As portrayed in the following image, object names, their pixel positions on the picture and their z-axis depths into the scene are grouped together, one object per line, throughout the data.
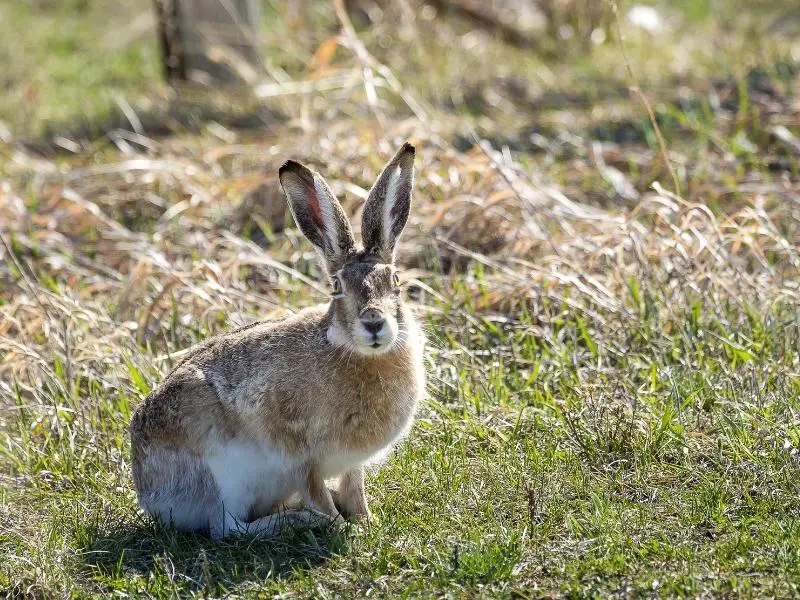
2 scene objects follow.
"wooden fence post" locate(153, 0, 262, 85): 20.48
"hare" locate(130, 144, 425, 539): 8.66
